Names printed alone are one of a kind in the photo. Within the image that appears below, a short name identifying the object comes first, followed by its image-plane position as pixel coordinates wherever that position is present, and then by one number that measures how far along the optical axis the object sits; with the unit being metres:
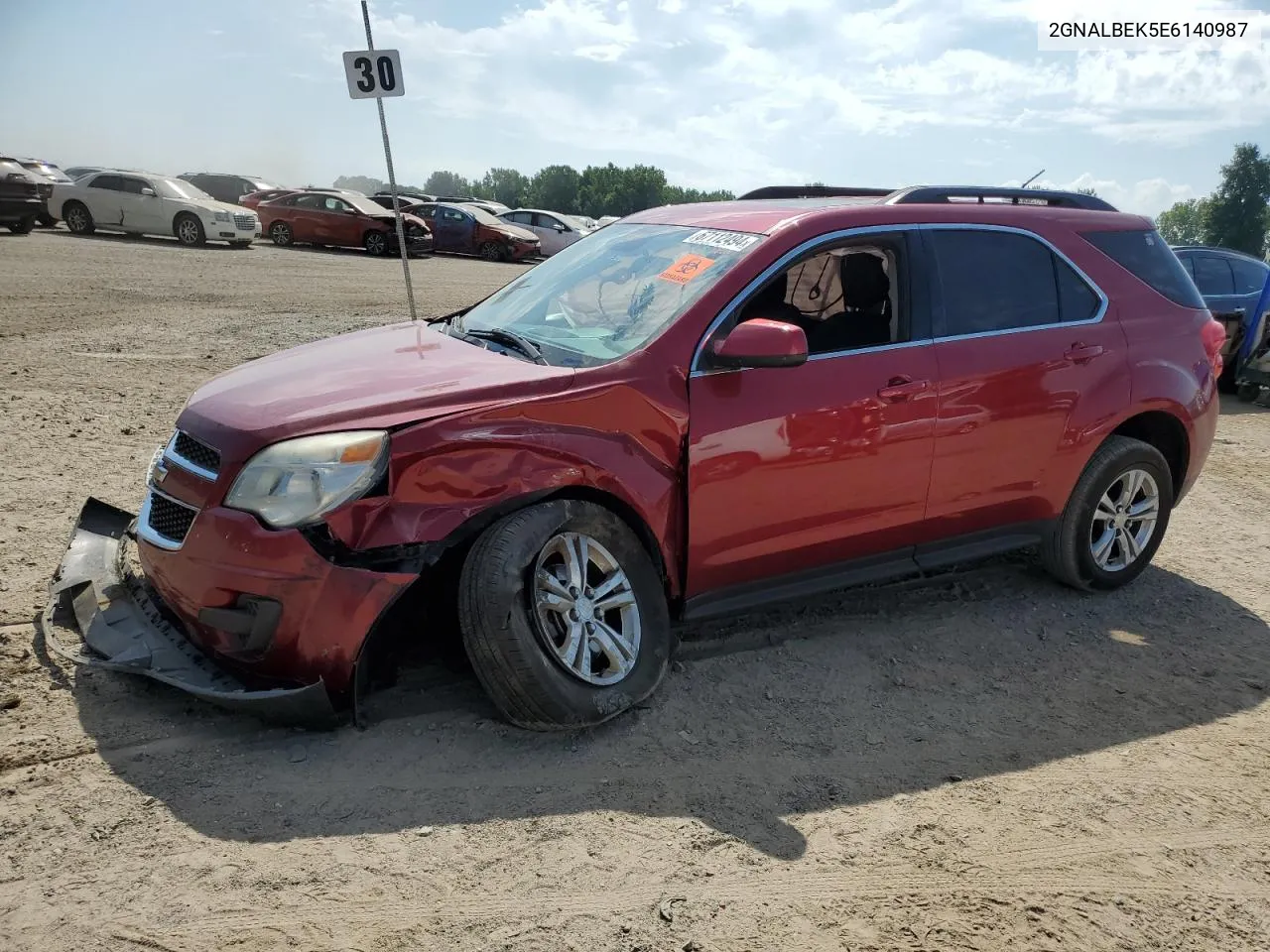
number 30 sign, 8.82
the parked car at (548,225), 29.59
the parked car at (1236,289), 11.64
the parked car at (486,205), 32.62
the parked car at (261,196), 26.91
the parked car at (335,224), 25.61
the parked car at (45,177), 21.75
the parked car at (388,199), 30.31
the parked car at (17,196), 20.73
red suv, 3.40
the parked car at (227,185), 36.00
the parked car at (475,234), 28.20
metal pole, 8.75
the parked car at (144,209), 23.50
